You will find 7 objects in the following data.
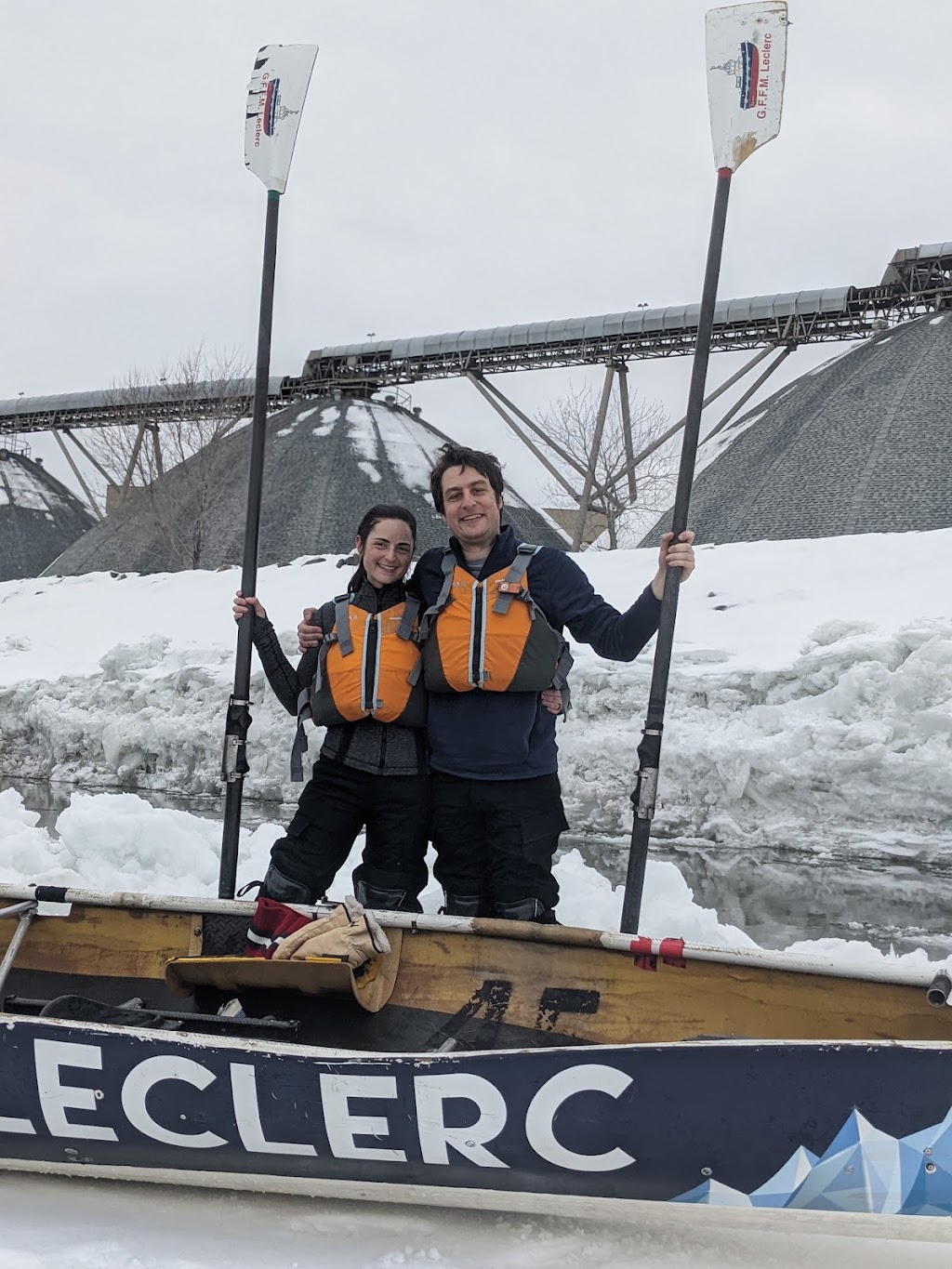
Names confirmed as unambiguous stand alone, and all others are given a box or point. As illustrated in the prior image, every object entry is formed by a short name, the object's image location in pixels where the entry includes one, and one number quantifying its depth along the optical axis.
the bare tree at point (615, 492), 27.53
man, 3.38
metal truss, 22.50
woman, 3.50
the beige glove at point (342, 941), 3.25
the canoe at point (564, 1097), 2.27
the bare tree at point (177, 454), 25.81
